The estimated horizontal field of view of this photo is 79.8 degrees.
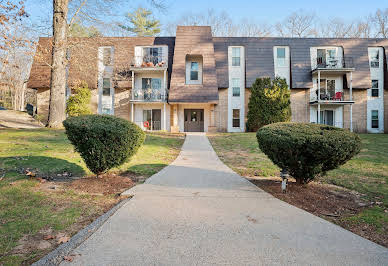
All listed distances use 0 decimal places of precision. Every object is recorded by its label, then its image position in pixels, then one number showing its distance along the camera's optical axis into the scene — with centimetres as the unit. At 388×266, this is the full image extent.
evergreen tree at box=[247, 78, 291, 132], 1781
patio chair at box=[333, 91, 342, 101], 2029
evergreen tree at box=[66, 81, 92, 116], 1884
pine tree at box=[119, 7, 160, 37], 3484
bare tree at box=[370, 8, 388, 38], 3344
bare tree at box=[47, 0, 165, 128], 1312
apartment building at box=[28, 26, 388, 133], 2048
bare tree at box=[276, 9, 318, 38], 3555
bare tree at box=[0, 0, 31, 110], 675
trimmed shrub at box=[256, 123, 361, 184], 402
